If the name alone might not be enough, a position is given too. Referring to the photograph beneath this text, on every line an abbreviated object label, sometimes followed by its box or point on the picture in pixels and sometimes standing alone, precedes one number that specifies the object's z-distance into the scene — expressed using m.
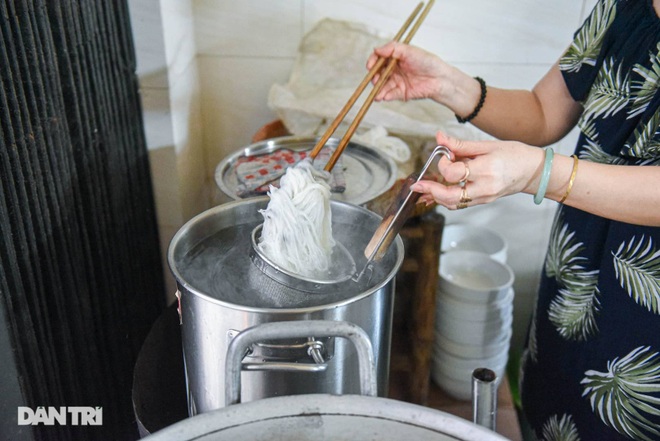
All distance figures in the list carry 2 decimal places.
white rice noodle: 1.16
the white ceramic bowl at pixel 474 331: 2.12
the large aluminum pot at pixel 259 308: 0.98
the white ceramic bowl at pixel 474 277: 2.08
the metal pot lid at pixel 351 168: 1.50
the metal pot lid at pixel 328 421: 0.81
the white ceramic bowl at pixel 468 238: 2.42
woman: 1.11
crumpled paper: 1.91
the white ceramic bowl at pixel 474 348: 2.15
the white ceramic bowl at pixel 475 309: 2.10
